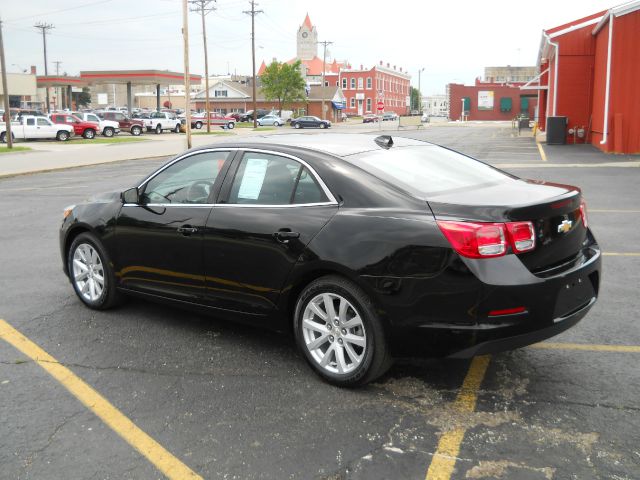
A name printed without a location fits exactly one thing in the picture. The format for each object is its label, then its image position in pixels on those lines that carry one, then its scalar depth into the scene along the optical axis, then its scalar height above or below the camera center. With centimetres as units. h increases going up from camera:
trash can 3147 +3
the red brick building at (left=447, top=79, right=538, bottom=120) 10919 +493
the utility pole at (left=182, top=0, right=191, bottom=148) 3228 +369
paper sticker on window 463 -33
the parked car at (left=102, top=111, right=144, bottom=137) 4950 +59
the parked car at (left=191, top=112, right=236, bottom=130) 6000 +89
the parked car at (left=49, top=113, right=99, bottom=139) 4275 +51
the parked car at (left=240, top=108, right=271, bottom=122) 8329 +172
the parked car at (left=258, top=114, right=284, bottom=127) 7350 +108
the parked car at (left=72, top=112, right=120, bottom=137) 4516 +55
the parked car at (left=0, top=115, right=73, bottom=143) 3994 +12
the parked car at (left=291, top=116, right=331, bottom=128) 6800 +81
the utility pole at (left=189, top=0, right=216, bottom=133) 5256 +911
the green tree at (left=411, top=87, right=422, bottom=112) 18738 +860
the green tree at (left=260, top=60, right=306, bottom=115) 8294 +616
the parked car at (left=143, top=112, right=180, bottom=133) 5325 +70
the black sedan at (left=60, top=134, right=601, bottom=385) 365 -71
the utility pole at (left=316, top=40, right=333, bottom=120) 9386 +582
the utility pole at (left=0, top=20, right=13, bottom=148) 3212 +138
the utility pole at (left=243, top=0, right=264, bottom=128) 6653 +985
